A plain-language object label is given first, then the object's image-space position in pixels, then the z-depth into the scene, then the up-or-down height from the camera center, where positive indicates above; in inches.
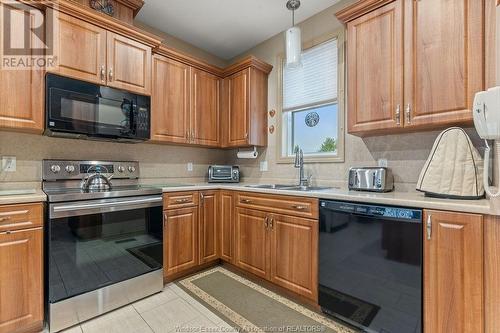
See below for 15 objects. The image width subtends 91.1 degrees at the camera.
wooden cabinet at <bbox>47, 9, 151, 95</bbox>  75.3 +37.3
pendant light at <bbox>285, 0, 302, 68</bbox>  89.3 +43.3
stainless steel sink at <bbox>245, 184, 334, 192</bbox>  96.4 -8.6
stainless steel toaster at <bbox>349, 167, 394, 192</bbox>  74.5 -4.2
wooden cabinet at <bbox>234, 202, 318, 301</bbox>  75.3 -28.5
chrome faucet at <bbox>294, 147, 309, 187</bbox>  100.3 +0.4
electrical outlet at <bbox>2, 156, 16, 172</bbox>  77.1 +0.7
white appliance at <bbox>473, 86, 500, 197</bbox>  46.3 +9.7
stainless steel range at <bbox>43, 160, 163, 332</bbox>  65.4 -22.9
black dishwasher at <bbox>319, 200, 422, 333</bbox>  55.8 -25.3
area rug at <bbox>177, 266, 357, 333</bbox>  68.3 -44.6
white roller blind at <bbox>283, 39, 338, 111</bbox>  100.0 +38.3
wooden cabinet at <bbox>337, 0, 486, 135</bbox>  59.3 +28.1
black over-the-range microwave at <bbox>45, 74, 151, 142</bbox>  74.5 +18.4
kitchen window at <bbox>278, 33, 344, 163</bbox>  97.3 +26.4
